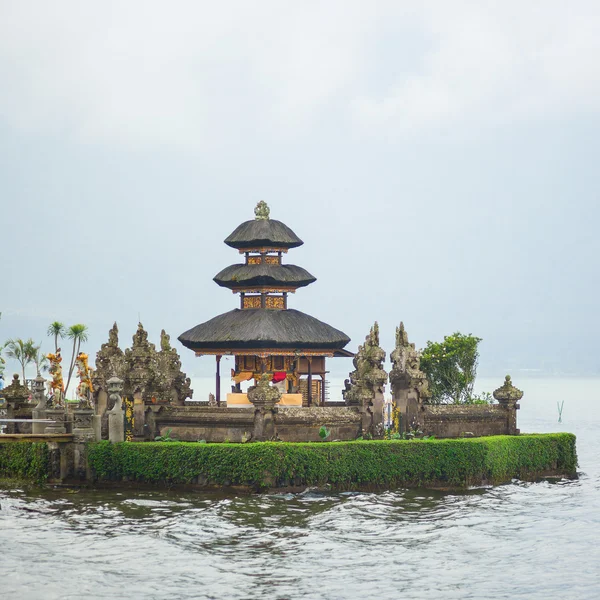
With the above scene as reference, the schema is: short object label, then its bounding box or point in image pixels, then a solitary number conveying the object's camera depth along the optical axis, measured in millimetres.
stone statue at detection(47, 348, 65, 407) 70431
